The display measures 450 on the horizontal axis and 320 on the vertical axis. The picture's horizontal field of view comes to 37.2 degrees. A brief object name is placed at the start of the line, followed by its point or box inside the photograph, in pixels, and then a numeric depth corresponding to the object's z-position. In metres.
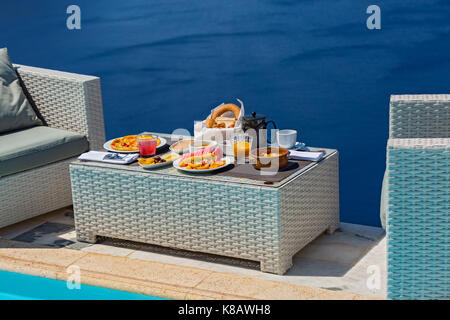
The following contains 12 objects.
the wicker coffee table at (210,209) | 2.78
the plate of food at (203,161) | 2.94
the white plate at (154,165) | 3.02
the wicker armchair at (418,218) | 2.18
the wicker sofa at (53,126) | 3.40
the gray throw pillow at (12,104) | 3.65
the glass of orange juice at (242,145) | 3.08
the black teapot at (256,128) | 3.11
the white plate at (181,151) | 3.23
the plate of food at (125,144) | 3.28
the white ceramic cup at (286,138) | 3.19
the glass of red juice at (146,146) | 3.15
